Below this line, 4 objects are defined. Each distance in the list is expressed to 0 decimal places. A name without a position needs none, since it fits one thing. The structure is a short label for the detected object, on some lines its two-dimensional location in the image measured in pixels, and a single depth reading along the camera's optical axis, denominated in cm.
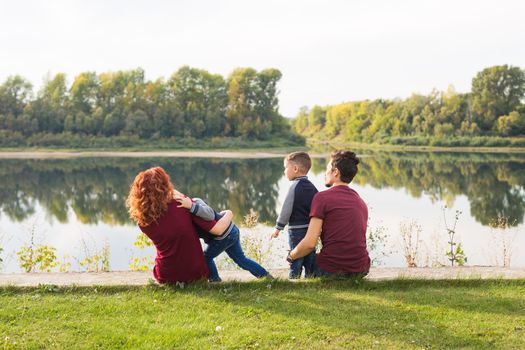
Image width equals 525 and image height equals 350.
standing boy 533
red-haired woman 463
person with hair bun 493
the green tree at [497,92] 6875
